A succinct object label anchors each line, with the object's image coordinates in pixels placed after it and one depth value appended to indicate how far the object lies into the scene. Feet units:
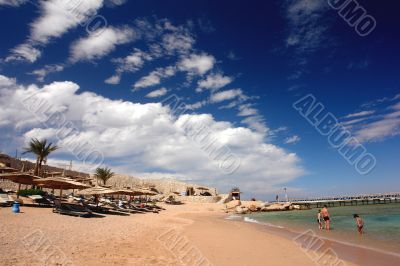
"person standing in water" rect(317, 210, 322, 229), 72.11
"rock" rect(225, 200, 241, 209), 161.19
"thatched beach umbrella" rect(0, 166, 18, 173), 101.33
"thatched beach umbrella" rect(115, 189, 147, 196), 88.50
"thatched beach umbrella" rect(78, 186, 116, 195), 79.30
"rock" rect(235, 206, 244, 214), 149.85
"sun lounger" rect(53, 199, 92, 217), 60.23
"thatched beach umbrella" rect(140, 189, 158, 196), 109.19
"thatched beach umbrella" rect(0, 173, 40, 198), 72.09
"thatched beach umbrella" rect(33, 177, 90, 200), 65.82
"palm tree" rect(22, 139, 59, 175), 124.47
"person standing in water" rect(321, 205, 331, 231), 69.51
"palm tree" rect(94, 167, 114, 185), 167.94
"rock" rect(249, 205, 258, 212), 166.50
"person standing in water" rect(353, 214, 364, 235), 60.39
